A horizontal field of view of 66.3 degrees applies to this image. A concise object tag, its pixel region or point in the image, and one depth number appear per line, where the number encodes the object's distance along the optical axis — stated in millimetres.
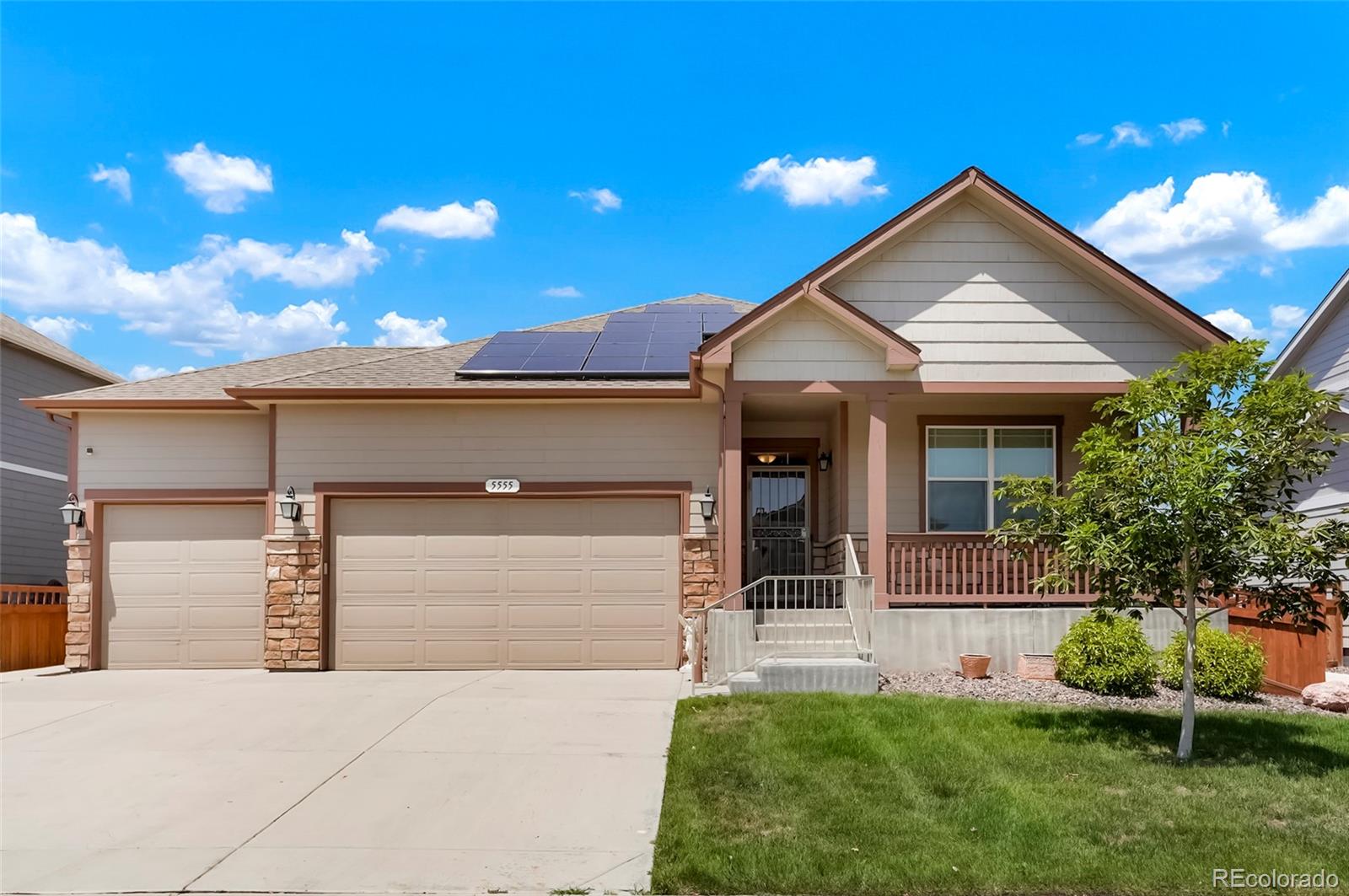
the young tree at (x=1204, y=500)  7602
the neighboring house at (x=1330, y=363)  15547
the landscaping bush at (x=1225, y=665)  10070
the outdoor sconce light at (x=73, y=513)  13898
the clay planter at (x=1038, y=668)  11211
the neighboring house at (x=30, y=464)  18531
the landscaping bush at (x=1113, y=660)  10188
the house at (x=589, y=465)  12594
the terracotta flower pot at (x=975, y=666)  11297
